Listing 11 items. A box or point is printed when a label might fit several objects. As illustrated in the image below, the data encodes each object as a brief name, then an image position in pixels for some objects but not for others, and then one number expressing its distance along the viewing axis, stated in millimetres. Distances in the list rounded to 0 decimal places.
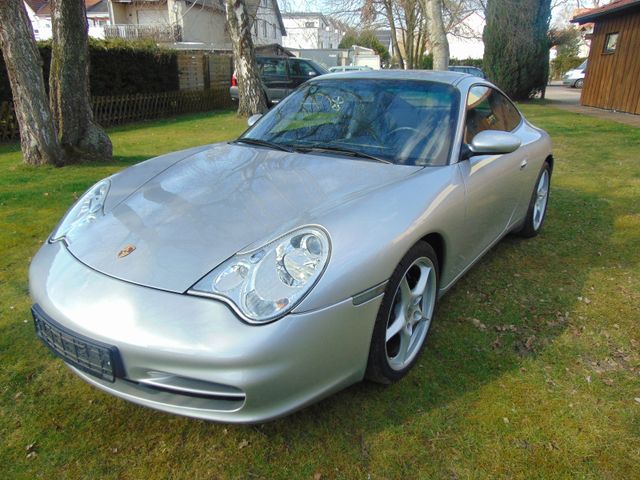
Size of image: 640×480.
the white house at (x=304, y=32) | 60062
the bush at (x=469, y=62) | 39688
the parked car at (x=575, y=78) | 31453
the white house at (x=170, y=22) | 29562
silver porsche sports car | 1682
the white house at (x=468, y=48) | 50969
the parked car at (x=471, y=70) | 19747
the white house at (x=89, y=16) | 36625
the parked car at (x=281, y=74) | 15398
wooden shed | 13531
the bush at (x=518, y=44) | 19219
